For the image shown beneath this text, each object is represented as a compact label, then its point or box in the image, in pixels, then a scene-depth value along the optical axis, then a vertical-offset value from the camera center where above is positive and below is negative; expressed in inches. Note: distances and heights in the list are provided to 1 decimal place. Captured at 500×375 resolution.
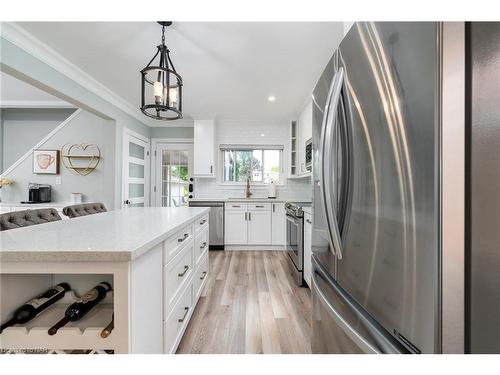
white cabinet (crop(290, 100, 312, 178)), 134.2 +32.7
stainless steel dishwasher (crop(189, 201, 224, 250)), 157.3 -25.6
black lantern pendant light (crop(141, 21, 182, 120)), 63.9 +28.2
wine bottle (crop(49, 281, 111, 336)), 35.1 -20.0
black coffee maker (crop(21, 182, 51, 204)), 142.0 -4.3
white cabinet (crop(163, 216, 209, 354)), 49.8 -26.9
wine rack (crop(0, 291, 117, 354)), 33.4 -22.7
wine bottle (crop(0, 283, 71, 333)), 35.9 -19.9
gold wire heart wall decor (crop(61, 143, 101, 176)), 148.3 +18.9
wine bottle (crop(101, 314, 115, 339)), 33.4 -21.6
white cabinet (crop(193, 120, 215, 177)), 167.5 +30.4
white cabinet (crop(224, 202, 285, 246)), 158.9 -26.0
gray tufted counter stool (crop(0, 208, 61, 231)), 52.7 -8.4
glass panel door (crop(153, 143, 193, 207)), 189.3 +12.1
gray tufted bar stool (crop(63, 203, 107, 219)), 78.2 -8.6
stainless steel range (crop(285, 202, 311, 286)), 100.7 -24.6
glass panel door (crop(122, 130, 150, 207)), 150.0 +12.8
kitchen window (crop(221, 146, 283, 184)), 182.2 +18.8
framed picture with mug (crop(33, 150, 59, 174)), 147.6 +16.0
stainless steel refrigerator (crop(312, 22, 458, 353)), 19.2 +0.0
